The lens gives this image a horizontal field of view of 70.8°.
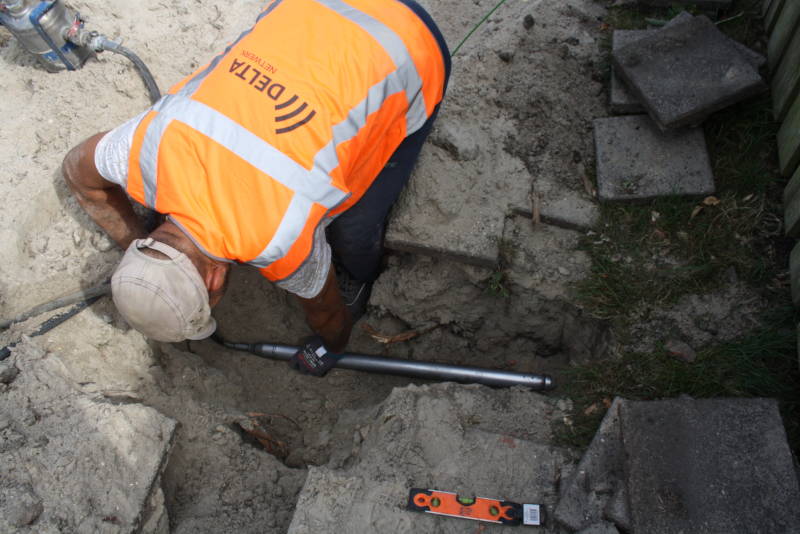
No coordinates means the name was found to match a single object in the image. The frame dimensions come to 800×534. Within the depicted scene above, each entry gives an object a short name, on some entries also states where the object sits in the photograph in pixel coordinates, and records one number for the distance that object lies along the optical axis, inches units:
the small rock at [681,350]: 100.0
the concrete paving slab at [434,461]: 84.4
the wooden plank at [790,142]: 104.3
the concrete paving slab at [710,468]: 75.5
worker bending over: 80.7
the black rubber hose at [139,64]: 128.1
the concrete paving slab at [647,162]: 111.3
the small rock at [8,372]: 93.1
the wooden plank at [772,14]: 118.8
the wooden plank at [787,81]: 107.0
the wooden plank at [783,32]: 110.1
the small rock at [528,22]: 134.5
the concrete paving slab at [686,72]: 109.4
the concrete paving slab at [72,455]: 82.4
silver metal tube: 113.5
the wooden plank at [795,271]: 97.0
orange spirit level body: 82.8
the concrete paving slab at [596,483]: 81.1
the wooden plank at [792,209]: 101.1
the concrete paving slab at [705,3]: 126.7
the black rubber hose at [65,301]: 104.7
